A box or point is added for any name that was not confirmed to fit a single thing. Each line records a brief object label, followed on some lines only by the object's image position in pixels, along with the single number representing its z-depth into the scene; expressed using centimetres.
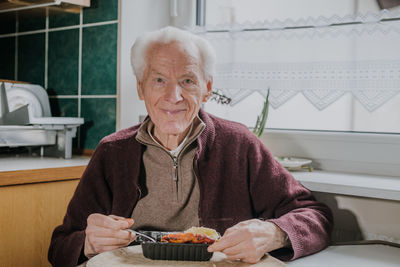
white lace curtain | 144
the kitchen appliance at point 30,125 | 171
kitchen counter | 140
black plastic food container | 95
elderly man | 121
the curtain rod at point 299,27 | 148
